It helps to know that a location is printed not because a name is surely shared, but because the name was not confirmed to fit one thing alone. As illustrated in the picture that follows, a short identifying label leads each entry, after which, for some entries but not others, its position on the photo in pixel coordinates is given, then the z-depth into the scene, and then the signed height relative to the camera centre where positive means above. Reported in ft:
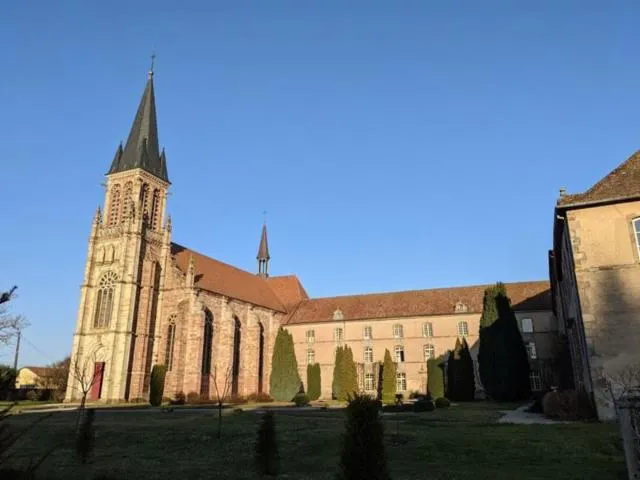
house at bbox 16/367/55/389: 249.26 +5.82
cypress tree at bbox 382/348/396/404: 144.46 +0.57
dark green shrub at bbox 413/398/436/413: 95.56 -4.25
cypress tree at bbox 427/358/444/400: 144.05 +1.03
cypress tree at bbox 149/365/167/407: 123.24 -0.75
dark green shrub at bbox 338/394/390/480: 24.29 -2.90
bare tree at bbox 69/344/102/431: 133.52 +6.28
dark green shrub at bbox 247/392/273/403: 149.07 -3.95
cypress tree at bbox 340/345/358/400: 146.10 +2.89
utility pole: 162.09 +10.05
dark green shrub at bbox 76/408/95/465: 42.96 -4.47
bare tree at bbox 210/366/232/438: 142.00 +1.17
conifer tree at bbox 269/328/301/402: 150.92 +3.43
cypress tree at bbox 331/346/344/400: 148.56 +2.39
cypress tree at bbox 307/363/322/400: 156.87 +0.48
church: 135.64 +19.47
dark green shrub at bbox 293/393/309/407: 127.65 -4.06
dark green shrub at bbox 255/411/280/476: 36.52 -4.64
